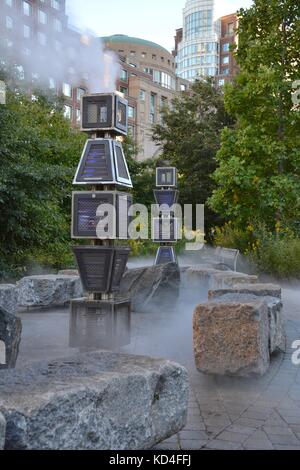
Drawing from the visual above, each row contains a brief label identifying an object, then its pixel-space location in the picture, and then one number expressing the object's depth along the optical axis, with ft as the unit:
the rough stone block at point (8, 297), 23.88
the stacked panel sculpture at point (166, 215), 52.13
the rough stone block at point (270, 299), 18.76
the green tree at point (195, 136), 90.58
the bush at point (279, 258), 44.24
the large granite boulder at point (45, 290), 30.71
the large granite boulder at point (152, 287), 30.89
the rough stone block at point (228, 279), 29.30
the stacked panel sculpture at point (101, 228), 21.01
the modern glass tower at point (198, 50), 363.21
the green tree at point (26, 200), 37.83
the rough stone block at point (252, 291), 22.82
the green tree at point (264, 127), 54.24
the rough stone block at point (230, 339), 16.30
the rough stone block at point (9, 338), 14.26
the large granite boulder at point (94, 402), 7.62
